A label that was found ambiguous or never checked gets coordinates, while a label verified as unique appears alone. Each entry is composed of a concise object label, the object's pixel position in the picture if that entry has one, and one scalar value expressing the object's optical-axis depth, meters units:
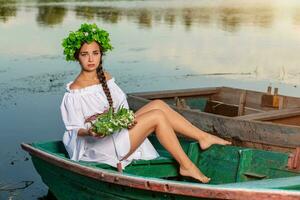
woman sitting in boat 5.88
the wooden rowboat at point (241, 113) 6.83
